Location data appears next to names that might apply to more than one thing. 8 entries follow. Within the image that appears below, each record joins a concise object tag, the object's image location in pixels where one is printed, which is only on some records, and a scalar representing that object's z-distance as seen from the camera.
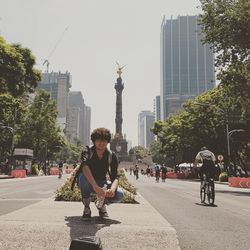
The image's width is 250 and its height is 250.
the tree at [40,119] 63.75
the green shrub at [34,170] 61.57
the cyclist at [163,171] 42.47
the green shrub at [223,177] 41.59
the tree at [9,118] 36.86
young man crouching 5.91
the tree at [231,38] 25.36
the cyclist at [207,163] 11.96
